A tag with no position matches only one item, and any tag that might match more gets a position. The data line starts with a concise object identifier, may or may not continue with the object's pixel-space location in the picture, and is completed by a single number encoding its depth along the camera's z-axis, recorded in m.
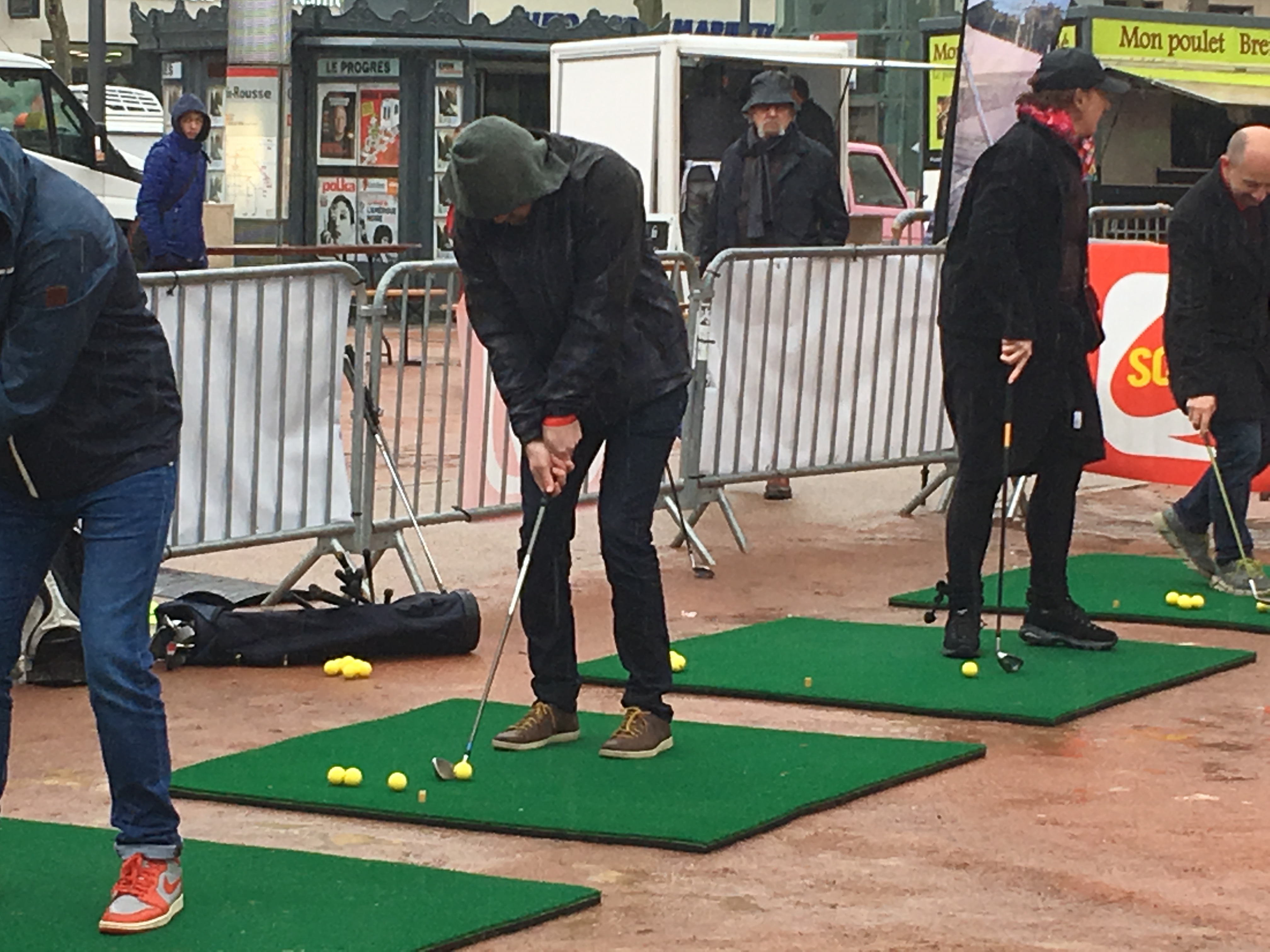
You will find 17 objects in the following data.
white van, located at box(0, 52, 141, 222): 22.44
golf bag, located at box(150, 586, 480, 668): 8.47
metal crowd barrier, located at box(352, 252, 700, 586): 9.71
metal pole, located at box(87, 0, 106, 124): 25.23
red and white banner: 12.04
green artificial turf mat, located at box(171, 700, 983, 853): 6.16
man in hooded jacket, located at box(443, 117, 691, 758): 6.45
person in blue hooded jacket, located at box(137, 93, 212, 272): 20.09
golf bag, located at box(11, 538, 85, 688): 8.02
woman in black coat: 8.07
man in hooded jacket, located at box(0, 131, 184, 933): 4.83
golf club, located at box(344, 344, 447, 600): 9.39
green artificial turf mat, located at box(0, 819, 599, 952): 5.07
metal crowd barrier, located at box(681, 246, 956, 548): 11.12
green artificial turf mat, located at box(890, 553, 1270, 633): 9.55
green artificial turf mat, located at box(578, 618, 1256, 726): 7.80
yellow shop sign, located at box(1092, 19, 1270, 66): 25.78
